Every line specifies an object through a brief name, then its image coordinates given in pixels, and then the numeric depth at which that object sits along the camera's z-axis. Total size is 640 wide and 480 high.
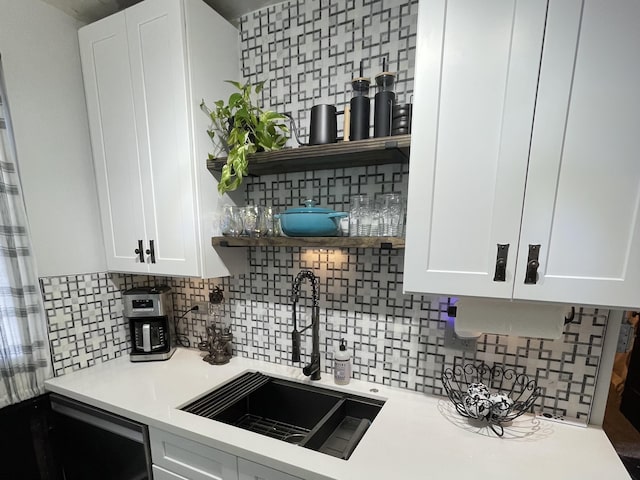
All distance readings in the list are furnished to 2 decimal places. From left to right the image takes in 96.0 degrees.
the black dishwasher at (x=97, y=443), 1.16
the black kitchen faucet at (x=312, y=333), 1.26
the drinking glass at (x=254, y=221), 1.33
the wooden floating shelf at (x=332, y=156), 1.00
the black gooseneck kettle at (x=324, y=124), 1.15
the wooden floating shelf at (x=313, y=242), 1.01
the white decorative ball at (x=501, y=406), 1.00
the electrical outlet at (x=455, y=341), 1.17
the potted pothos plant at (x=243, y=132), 1.21
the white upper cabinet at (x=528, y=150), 0.72
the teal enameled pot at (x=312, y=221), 1.11
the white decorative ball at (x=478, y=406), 1.00
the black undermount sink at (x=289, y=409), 1.15
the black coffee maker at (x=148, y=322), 1.59
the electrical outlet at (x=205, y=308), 1.69
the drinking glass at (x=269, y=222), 1.32
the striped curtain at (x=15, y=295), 1.23
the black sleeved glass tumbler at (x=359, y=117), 1.09
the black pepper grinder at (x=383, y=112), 1.06
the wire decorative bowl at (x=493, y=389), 1.01
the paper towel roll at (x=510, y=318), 0.95
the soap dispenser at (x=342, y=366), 1.31
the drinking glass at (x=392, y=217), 1.09
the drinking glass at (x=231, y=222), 1.36
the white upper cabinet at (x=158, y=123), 1.24
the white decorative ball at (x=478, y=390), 1.04
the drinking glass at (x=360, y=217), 1.13
